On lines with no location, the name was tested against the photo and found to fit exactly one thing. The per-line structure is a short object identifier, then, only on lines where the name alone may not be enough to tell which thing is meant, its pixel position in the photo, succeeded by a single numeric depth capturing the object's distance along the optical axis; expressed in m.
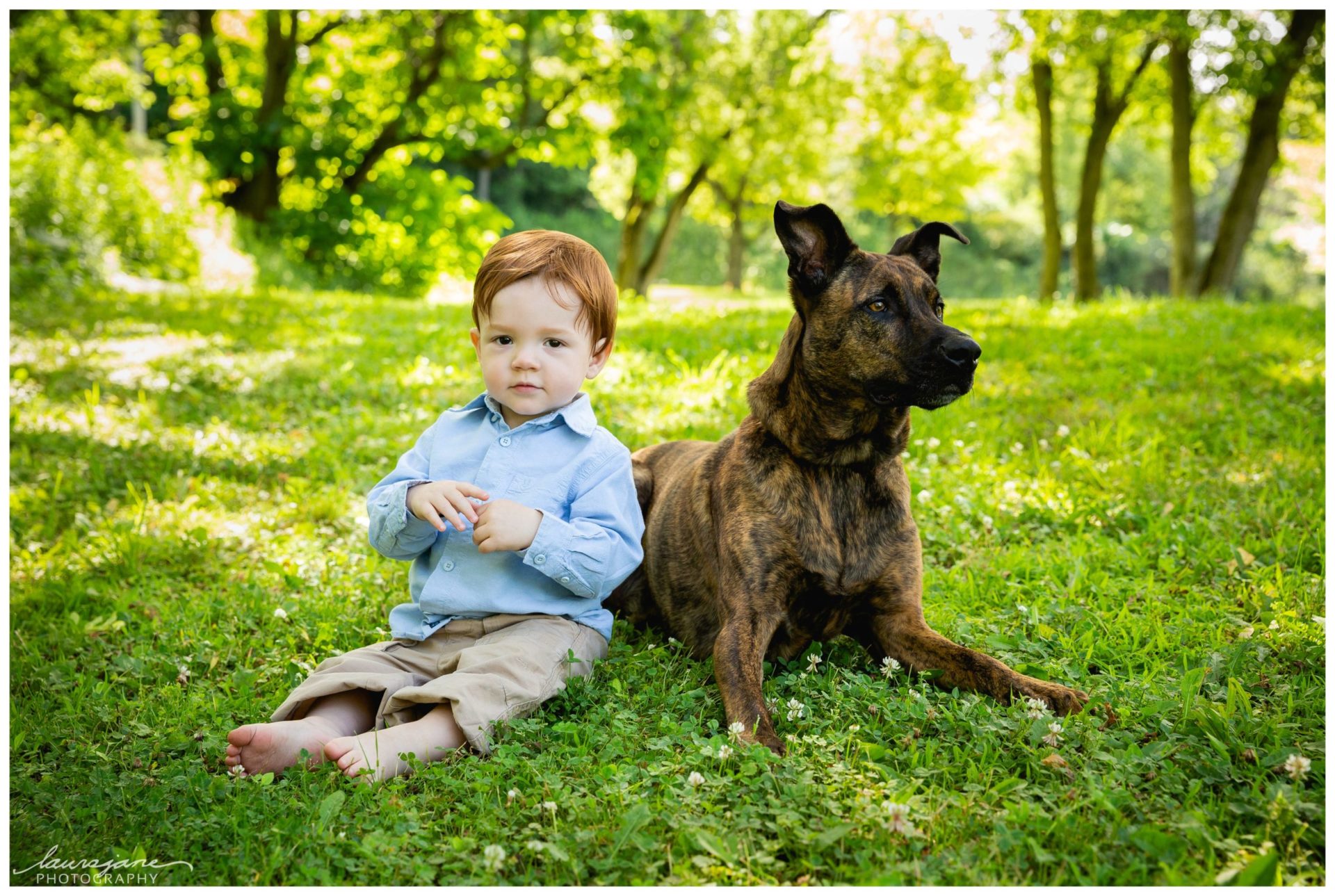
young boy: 3.16
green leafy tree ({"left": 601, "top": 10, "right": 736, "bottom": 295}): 19.94
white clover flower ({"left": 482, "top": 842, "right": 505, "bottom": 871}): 2.43
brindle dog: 3.31
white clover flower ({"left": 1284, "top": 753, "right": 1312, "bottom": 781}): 2.58
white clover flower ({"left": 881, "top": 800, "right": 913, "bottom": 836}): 2.47
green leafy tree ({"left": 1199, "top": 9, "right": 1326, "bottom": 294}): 14.38
